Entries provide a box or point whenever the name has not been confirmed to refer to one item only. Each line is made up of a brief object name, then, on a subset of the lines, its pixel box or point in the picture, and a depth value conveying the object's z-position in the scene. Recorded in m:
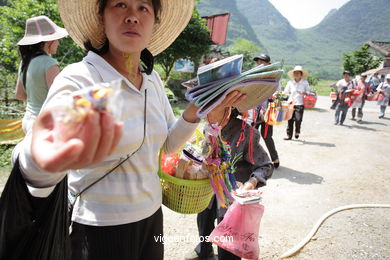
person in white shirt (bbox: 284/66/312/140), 6.73
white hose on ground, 2.68
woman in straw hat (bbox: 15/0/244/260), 1.13
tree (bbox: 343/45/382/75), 30.45
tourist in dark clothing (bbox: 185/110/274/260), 1.96
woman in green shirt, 2.40
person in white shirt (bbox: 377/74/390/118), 11.48
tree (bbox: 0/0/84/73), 6.43
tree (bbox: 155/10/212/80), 14.44
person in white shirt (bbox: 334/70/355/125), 9.47
